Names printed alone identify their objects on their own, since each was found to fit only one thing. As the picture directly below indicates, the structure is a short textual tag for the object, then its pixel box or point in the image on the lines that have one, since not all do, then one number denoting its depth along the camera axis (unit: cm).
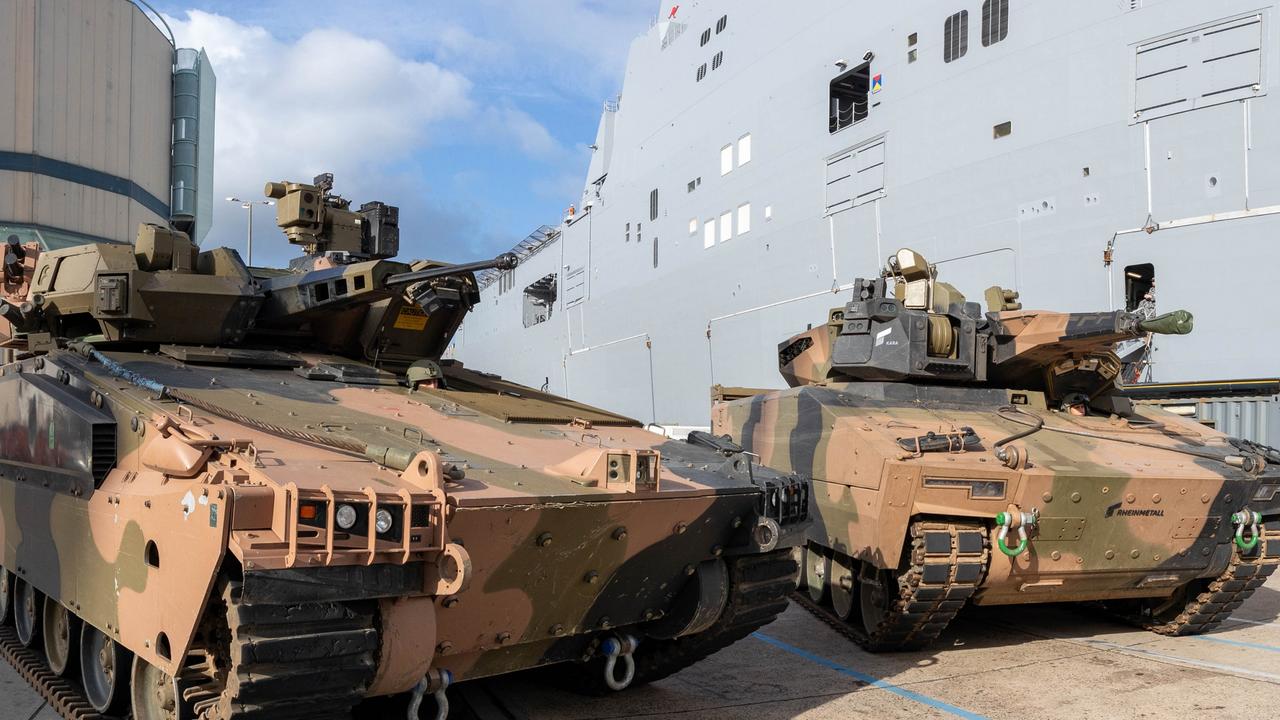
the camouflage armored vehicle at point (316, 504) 383
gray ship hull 1371
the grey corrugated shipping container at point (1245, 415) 1322
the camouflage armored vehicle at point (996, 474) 723
